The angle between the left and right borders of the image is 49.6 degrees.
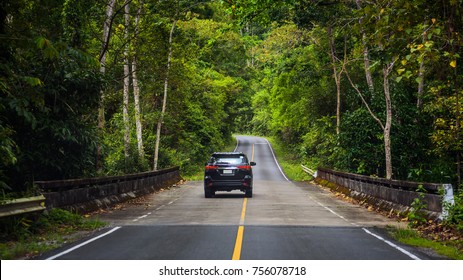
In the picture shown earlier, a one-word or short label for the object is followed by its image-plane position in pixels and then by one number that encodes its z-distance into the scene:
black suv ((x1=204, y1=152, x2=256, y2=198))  21.64
